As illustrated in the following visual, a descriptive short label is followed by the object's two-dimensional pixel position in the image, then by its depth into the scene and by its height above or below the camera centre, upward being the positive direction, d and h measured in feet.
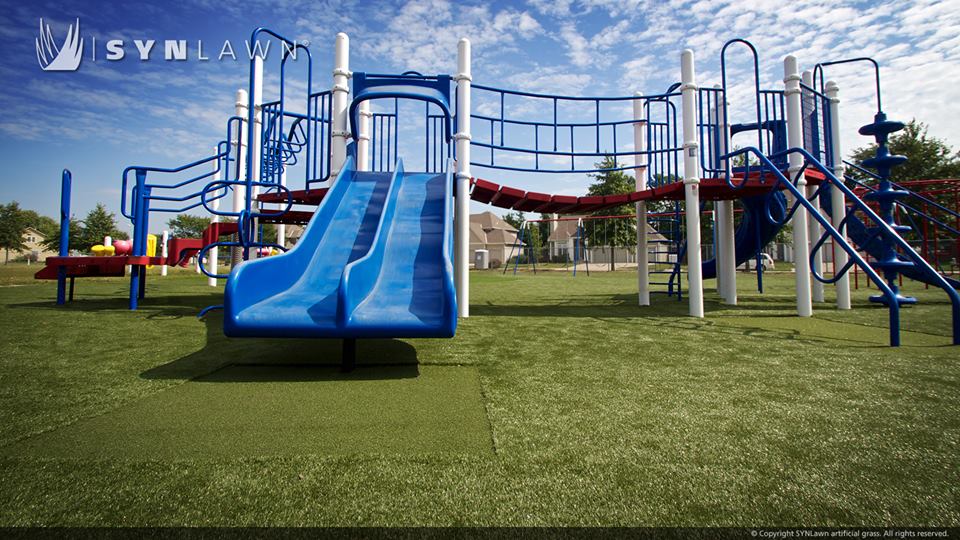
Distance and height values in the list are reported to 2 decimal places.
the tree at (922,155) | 85.15 +26.15
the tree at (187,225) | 240.53 +35.24
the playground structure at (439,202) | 10.76 +4.11
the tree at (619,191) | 122.01 +27.54
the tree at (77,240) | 129.13 +14.62
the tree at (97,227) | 130.34 +19.83
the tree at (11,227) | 179.42 +26.00
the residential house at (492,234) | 169.68 +21.73
